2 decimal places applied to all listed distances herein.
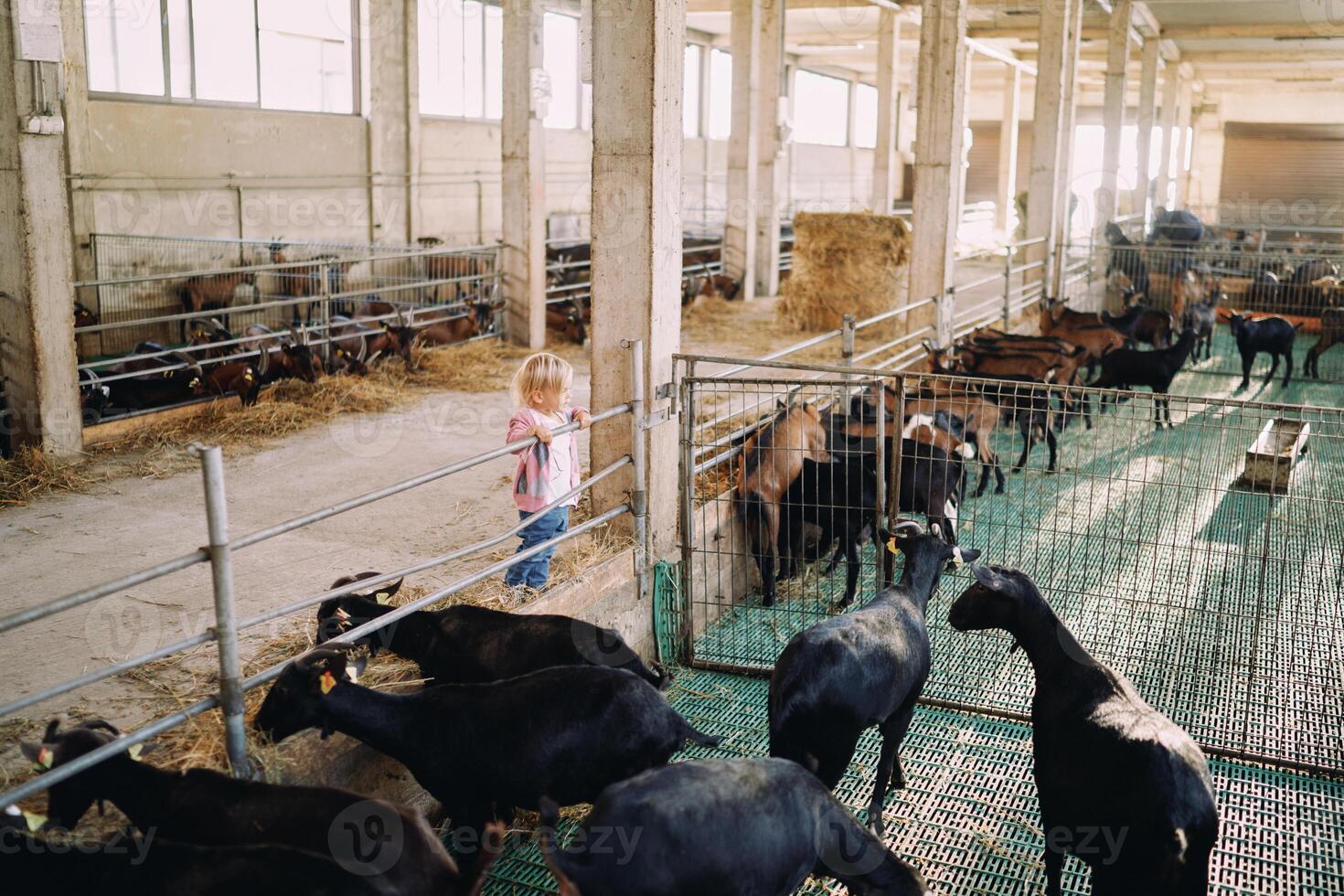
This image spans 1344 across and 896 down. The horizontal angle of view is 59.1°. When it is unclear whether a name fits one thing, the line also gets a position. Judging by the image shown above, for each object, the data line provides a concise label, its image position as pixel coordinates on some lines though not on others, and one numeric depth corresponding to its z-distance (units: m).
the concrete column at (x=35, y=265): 7.18
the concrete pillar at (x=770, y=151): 17.81
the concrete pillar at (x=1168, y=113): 29.27
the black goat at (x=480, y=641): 4.72
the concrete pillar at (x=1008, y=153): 30.95
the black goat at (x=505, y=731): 4.04
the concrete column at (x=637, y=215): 5.83
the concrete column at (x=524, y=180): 12.28
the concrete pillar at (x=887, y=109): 22.77
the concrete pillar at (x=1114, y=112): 19.73
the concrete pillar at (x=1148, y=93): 23.50
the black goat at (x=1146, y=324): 14.74
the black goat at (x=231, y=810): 3.38
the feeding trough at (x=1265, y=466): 8.95
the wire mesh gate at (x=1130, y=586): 5.70
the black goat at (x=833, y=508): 6.82
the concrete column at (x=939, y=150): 12.26
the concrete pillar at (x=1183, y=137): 35.00
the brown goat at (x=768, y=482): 6.95
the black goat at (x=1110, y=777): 3.68
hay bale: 15.05
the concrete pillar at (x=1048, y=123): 16.23
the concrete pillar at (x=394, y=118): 16.44
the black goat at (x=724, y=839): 3.32
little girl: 5.48
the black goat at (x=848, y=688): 4.43
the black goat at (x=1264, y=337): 14.05
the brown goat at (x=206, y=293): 13.63
